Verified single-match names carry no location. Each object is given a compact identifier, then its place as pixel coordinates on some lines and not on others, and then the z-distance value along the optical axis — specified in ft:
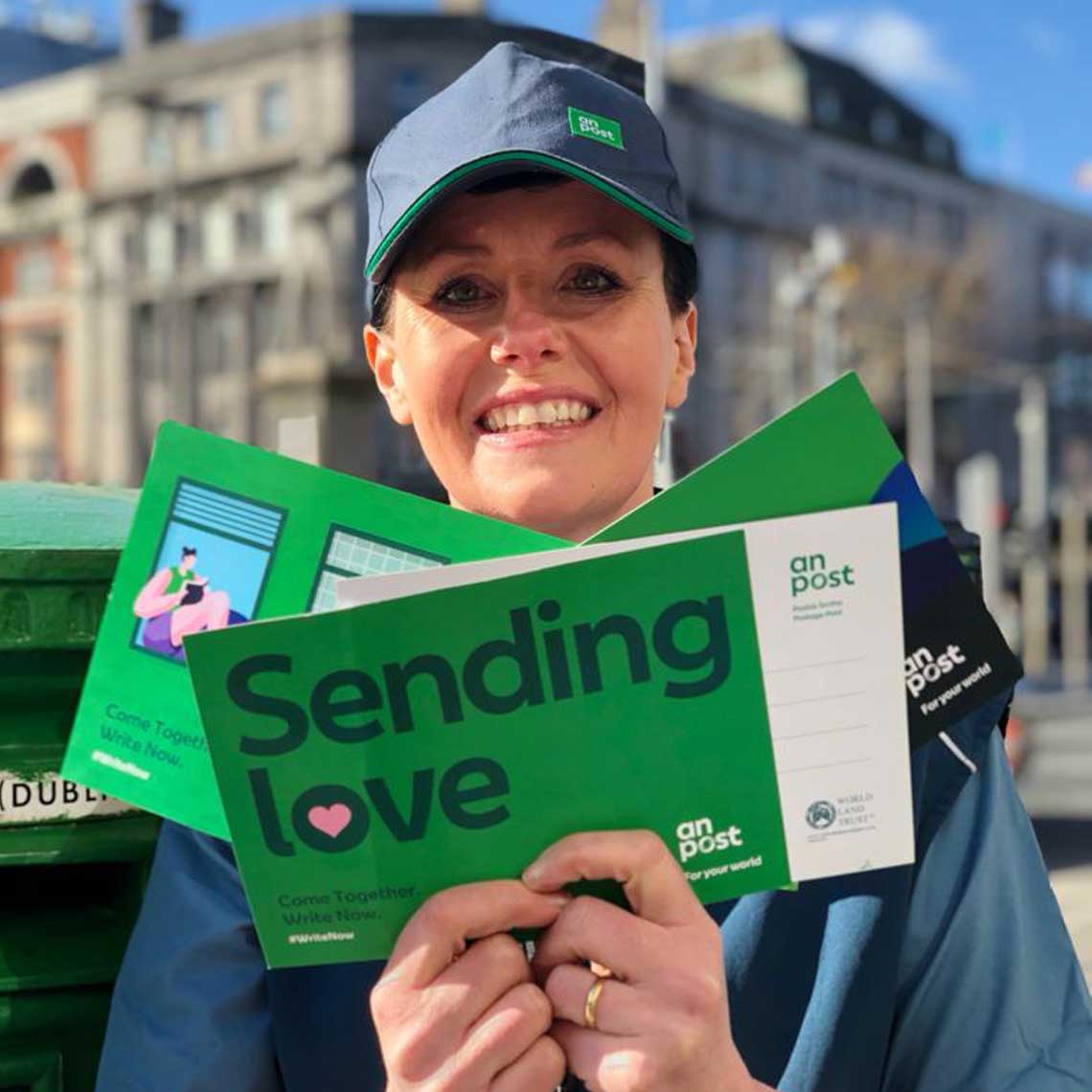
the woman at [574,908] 3.88
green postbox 5.56
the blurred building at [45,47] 150.00
